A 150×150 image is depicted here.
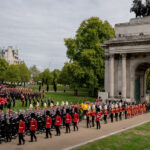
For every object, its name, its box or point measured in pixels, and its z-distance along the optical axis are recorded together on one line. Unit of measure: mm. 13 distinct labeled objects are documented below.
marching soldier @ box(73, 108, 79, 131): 16562
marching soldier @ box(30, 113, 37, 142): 13210
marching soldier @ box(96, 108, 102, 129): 17355
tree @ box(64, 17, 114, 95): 40331
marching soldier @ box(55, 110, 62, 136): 14875
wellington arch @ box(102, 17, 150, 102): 32719
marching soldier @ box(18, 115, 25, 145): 12686
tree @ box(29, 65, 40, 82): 100656
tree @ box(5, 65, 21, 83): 68375
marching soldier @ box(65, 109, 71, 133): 15828
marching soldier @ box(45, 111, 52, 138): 14220
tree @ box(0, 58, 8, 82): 70612
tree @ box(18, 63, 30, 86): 75688
